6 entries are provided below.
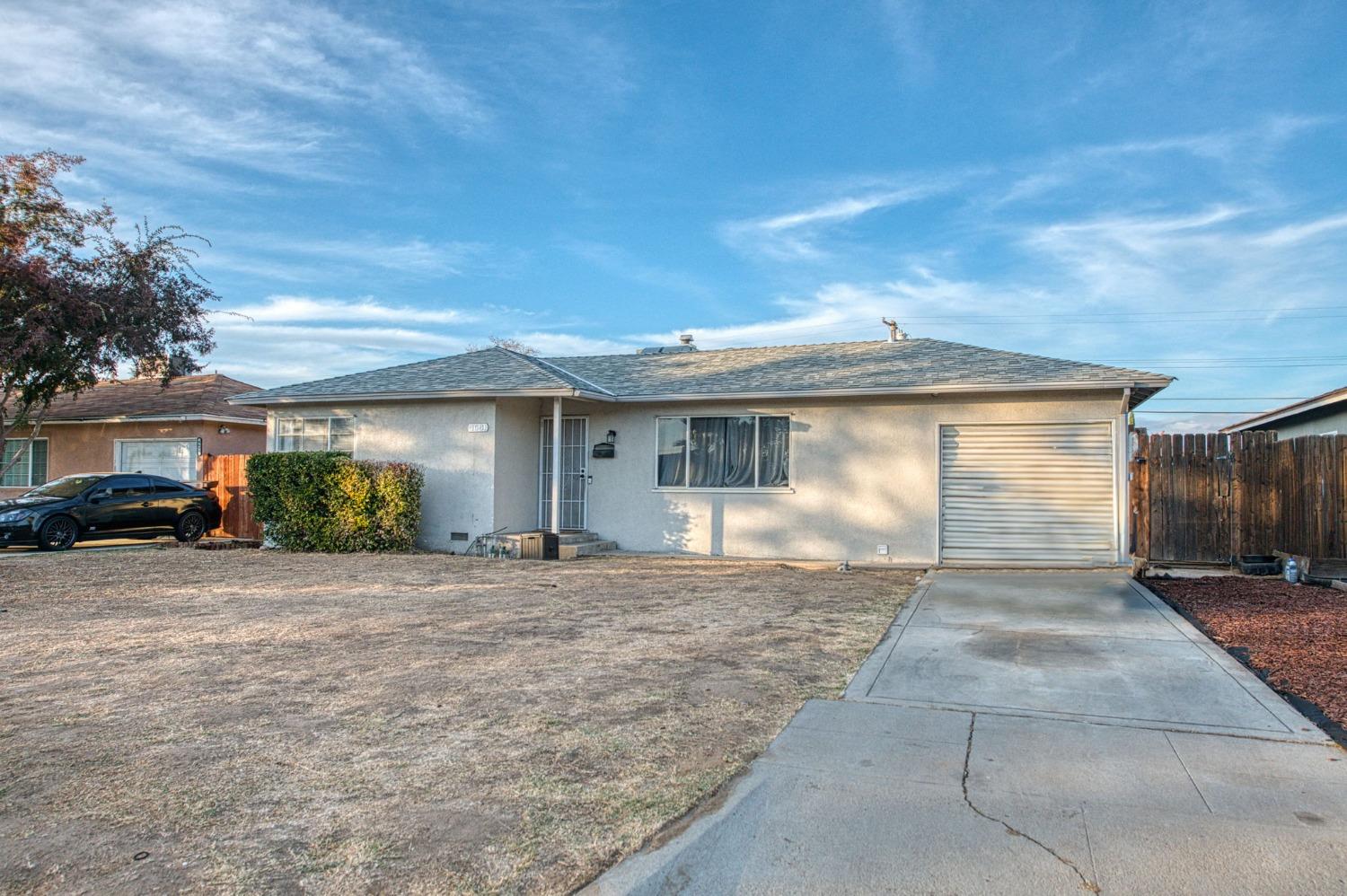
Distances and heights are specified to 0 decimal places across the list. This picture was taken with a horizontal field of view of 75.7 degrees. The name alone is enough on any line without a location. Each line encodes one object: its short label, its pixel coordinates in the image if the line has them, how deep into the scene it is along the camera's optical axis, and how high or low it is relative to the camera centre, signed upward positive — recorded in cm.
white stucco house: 1234 +41
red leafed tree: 1625 +343
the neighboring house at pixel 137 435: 2038 +82
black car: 1474 -78
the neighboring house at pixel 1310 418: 1417 +114
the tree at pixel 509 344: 4056 +603
